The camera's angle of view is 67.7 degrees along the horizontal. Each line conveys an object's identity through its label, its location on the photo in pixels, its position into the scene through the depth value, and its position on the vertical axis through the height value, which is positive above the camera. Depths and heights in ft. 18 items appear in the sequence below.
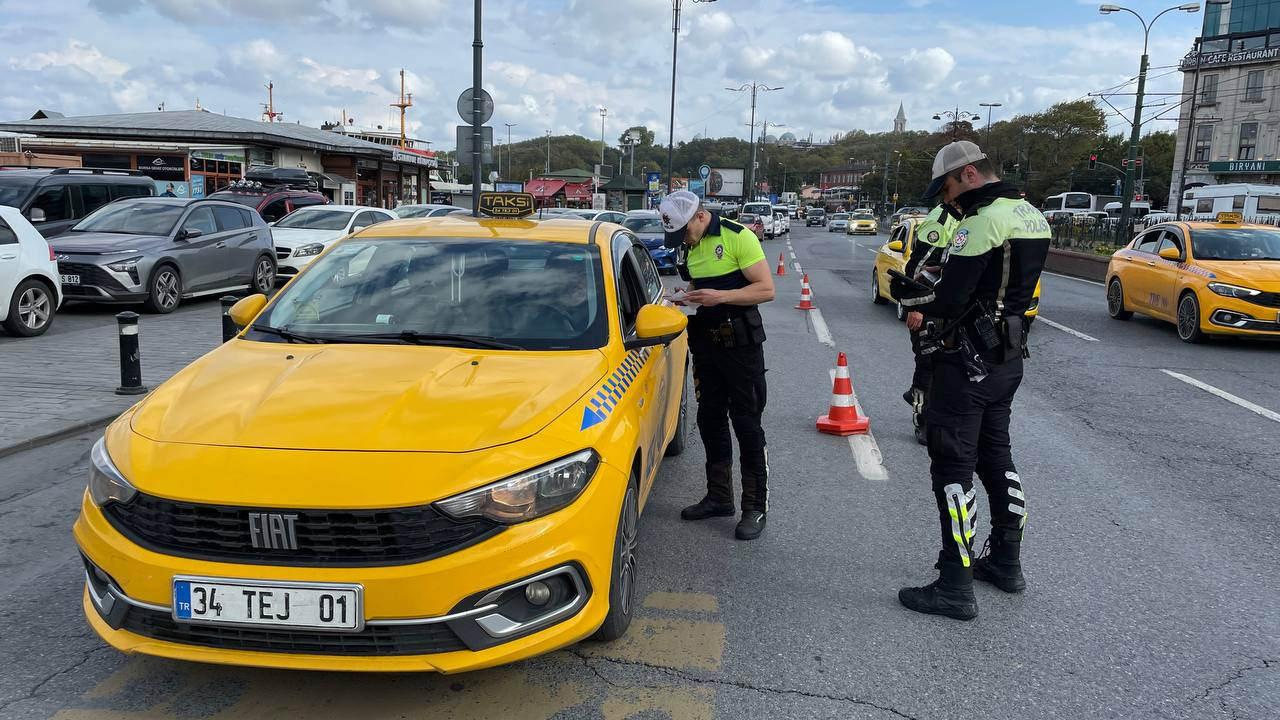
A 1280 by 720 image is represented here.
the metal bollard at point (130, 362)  25.35 -4.59
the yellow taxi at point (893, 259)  38.61 -2.22
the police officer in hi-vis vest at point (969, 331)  12.62 -1.51
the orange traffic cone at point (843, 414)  23.49 -4.95
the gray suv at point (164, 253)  41.06 -2.84
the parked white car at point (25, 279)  33.83 -3.30
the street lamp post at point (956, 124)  236.02 +23.01
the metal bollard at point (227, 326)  26.67 -3.71
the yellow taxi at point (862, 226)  185.68 -2.36
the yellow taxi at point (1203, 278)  37.29 -2.22
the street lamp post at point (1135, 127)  87.59 +9.16
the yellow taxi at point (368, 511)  9.28 -3.13
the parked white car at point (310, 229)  55.98 -2.03
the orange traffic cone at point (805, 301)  50.88 -4.69
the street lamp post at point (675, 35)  142.72 +25.67
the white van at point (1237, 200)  136.36 +3.88
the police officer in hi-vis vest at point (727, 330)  15.61 -1.98
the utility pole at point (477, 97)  53.47 +5.81
